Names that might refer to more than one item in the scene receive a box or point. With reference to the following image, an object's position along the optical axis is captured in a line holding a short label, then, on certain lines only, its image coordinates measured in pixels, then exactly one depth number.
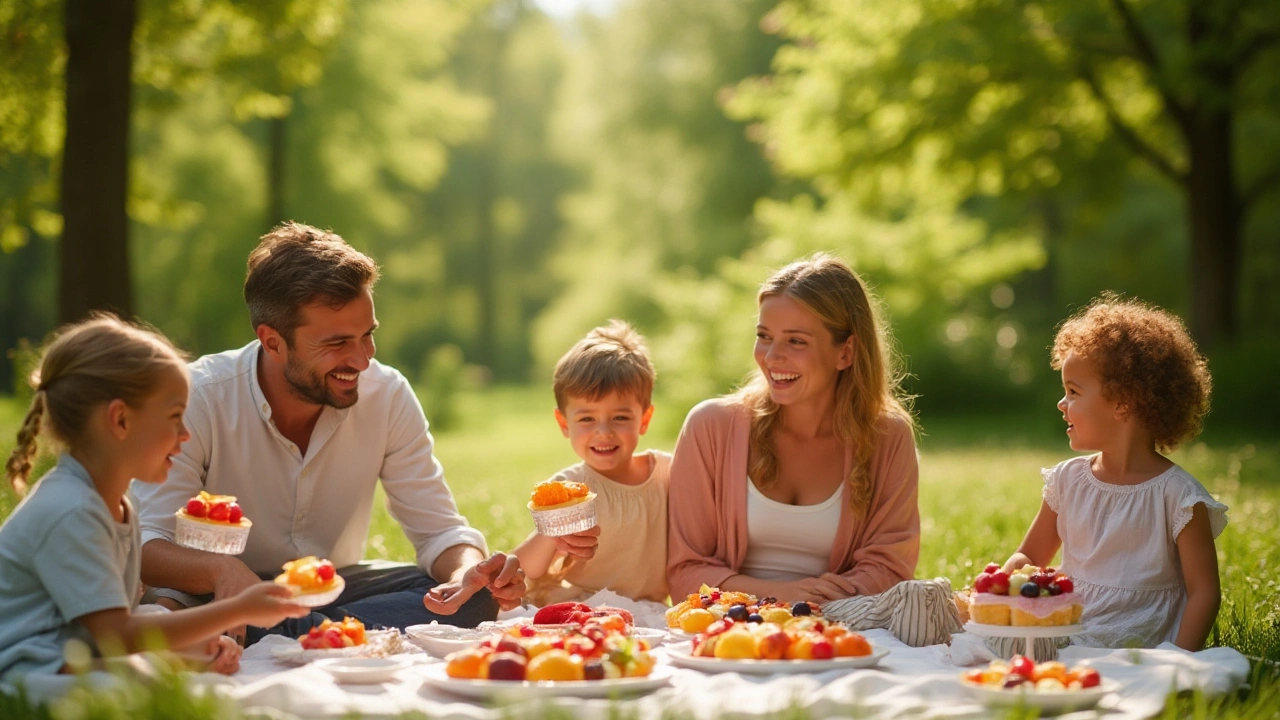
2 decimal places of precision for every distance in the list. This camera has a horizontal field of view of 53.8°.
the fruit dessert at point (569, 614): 4.58
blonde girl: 3.61
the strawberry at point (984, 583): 4.15
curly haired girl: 4.59
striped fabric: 4.71
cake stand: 3.98
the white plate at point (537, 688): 3.61
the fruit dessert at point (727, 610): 4.37
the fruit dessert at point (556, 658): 3.73
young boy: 5.37
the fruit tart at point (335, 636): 4.28
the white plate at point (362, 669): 3.88
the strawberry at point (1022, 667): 3.72
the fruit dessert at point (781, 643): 4.01
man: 4.93
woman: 5.29
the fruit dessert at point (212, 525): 4.18
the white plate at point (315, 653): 4.18
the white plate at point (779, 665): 3.93
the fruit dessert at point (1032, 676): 3.65
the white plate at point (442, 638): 4.41
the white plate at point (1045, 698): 3.55
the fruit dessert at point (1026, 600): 4.02
